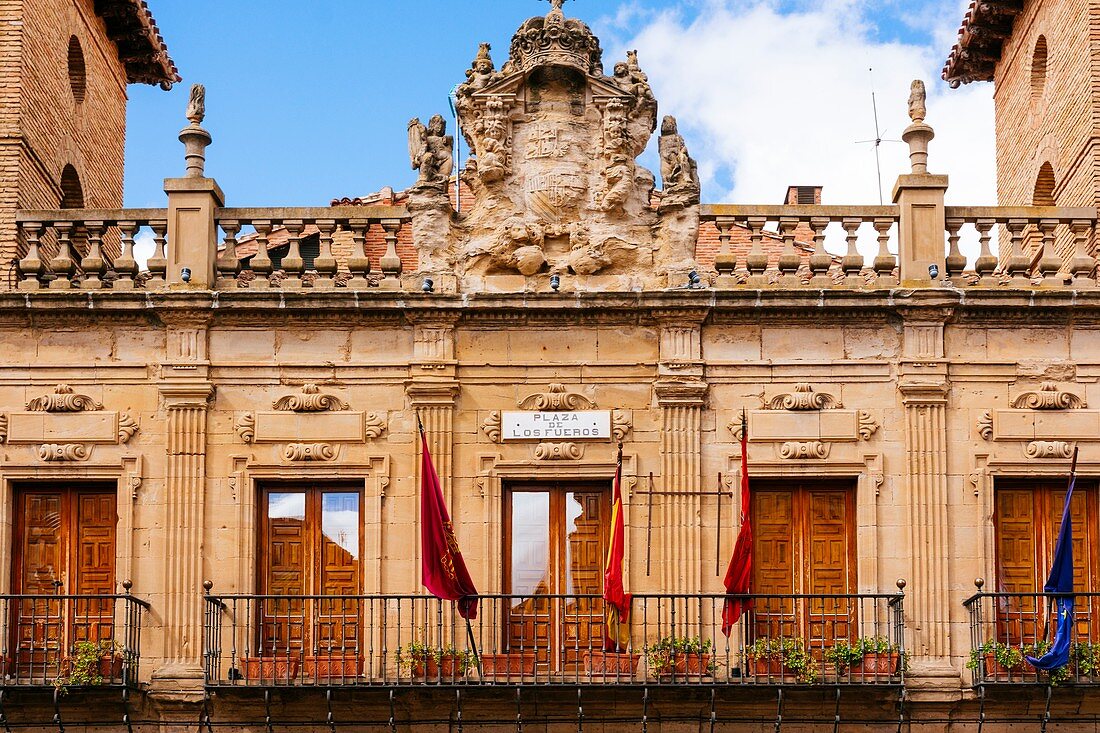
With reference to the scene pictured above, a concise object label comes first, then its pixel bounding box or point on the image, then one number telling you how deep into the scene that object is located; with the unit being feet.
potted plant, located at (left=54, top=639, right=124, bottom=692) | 61.16
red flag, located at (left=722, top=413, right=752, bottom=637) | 61.11
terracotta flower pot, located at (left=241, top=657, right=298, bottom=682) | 60.75
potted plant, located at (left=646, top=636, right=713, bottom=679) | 61.41
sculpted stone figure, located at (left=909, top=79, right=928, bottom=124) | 66.39
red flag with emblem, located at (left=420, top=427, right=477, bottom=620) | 60.80
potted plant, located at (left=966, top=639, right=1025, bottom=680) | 61.21
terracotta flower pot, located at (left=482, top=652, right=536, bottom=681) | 61.00
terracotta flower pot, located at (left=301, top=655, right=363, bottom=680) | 61.16
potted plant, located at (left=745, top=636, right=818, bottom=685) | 60.95
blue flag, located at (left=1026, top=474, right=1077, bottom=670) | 59.82
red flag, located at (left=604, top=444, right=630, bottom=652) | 61.11
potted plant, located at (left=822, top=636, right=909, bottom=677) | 61.16
